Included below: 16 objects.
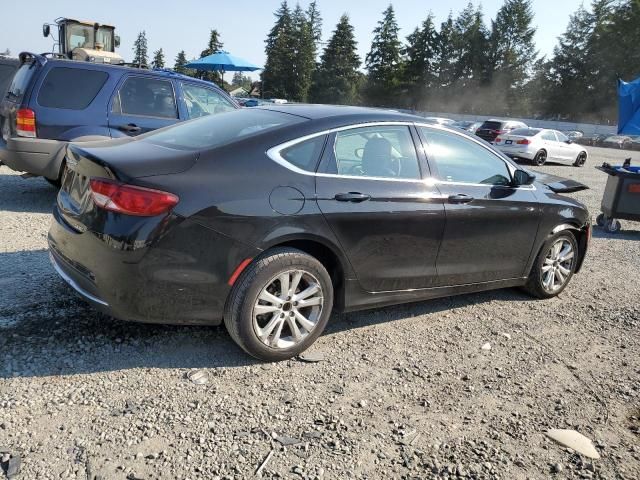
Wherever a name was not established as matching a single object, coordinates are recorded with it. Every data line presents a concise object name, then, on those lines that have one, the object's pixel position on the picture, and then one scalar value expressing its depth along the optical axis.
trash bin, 8.36
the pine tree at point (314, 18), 92.84
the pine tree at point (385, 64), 79.88
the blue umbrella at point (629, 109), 11.19
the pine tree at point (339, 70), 75.88
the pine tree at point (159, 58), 111.69
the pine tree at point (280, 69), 78.00
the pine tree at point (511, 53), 78.31
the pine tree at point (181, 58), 105.19
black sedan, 2.99
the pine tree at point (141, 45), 125.58
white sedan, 19.61
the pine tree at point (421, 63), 79.56
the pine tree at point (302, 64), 78.00
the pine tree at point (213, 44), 79.88
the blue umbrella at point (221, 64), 21.55
